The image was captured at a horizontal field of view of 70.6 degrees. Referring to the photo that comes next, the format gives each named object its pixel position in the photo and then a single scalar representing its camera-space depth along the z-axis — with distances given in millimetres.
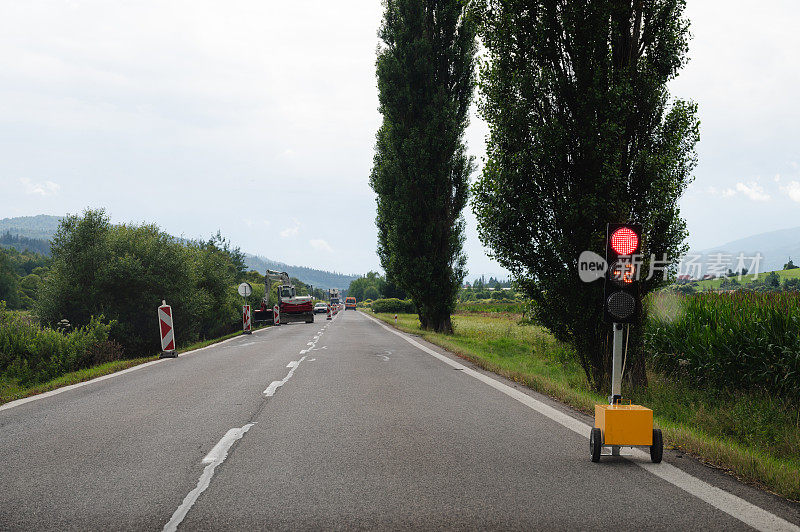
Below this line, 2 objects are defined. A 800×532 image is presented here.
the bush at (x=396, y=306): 84169
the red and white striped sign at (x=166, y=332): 15778
